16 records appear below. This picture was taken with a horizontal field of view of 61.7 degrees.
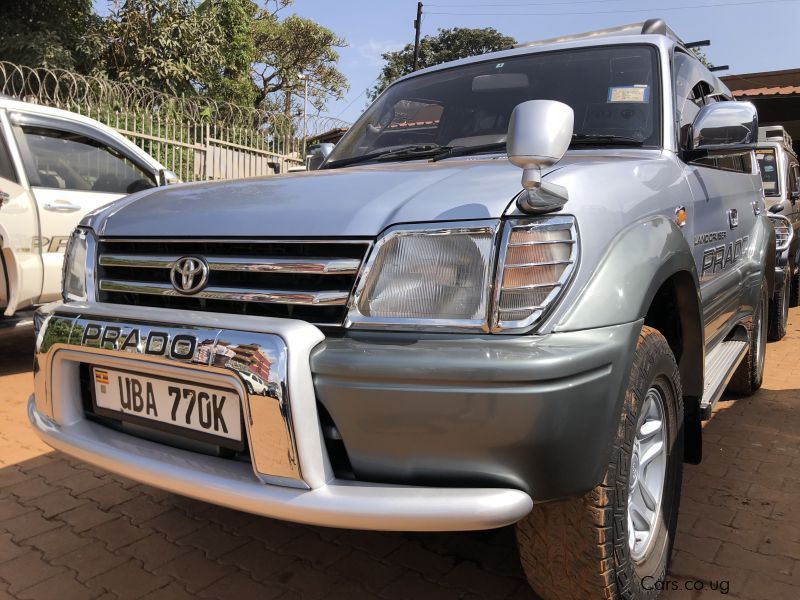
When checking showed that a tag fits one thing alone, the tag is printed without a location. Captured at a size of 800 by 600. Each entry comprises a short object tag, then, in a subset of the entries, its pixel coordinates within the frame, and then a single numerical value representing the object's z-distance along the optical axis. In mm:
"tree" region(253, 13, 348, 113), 25766
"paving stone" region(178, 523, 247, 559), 2434
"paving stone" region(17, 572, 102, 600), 2133
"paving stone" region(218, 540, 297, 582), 2273
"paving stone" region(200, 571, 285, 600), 2137
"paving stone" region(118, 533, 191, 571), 2359
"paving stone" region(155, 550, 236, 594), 2217
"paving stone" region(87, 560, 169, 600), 2168
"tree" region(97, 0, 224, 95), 13375
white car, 4324
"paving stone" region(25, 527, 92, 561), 2408
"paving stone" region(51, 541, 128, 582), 2285
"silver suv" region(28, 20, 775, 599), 1471
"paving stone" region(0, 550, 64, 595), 2200
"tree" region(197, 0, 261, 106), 16391
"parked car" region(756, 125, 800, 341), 6051
